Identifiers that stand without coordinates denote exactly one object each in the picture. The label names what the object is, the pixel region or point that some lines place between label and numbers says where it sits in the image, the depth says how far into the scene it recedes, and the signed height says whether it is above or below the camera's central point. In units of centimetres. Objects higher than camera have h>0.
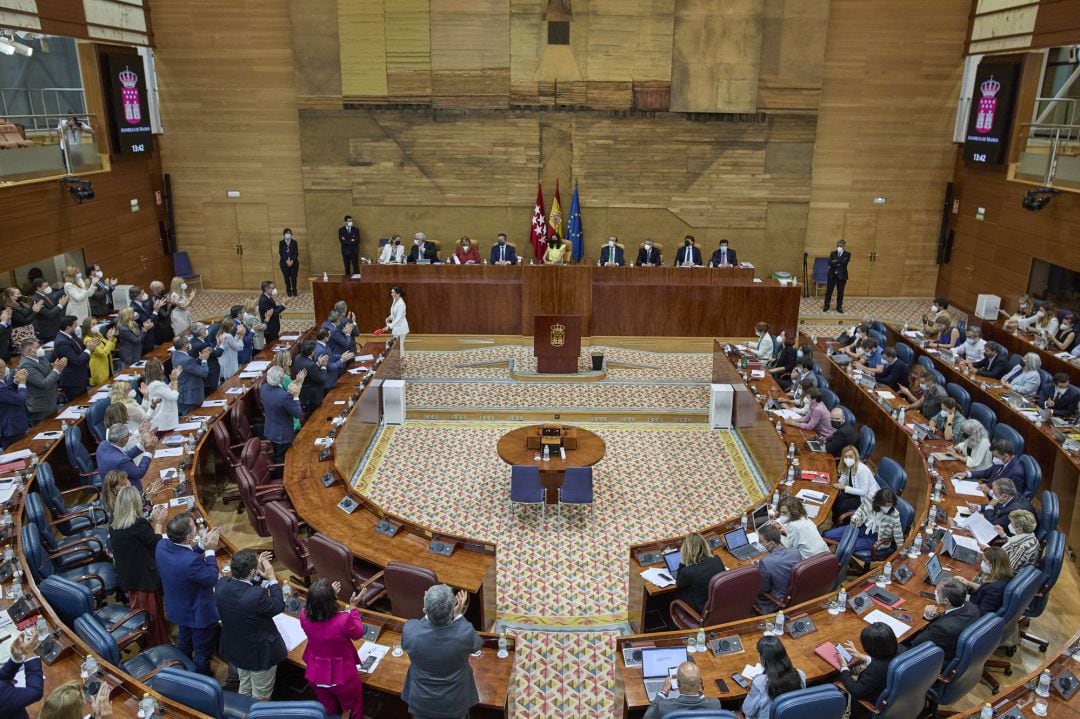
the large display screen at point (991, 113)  1636 +62
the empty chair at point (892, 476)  805 -338
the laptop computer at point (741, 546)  689 -352
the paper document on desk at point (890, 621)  575 -346
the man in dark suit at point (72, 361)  1002 -287
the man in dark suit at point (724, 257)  1709 -249
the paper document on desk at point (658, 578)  658 -362
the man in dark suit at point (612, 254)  1727 -250
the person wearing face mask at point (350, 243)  1844 -245
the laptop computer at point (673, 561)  676 -359
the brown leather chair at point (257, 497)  790 -369
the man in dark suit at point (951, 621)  543 -323
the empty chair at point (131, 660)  519 -359
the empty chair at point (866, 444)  891 -335
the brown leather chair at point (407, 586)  602 -342
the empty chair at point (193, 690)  468 -324
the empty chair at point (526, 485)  909 -393
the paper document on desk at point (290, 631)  553 -346
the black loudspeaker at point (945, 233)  1880 -214
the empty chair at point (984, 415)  941 -324
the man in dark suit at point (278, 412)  912 -316
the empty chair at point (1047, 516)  726 -337
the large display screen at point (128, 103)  1670 +65
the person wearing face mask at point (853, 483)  784 -334
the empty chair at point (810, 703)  447 -313
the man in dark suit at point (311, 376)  1024 -309
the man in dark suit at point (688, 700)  457 -321
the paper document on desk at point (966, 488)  787 -341
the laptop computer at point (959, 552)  667 -342
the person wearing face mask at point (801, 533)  669 -327
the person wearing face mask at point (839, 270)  1745 -281
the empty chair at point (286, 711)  429 -307
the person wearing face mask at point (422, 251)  1694 -247
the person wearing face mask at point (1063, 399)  984 -313
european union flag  1827 -209
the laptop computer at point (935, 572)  634 -340
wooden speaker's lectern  1376 -352
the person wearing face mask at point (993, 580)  583 -319
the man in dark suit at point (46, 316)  1255 -287
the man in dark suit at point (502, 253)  1702 -245
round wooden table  946 -381
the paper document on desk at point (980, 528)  701 -340
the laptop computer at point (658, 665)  524 -353
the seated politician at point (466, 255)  1730 -255
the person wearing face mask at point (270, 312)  1284 -282
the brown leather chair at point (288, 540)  712 -362
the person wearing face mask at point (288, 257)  1812 -274
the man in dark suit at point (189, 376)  986 -298
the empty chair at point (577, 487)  911 -397
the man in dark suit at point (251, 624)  495 -305
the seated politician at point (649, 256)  1716 -249
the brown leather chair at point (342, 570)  652 -357
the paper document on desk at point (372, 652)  539 -348
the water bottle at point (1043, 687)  499 -336
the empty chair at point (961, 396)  1009 -320
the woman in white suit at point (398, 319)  1360 -308
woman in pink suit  472 -304
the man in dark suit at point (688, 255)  1708 -246
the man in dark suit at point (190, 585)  542 -309
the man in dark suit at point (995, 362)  1133 -310
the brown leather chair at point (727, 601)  603 -351
